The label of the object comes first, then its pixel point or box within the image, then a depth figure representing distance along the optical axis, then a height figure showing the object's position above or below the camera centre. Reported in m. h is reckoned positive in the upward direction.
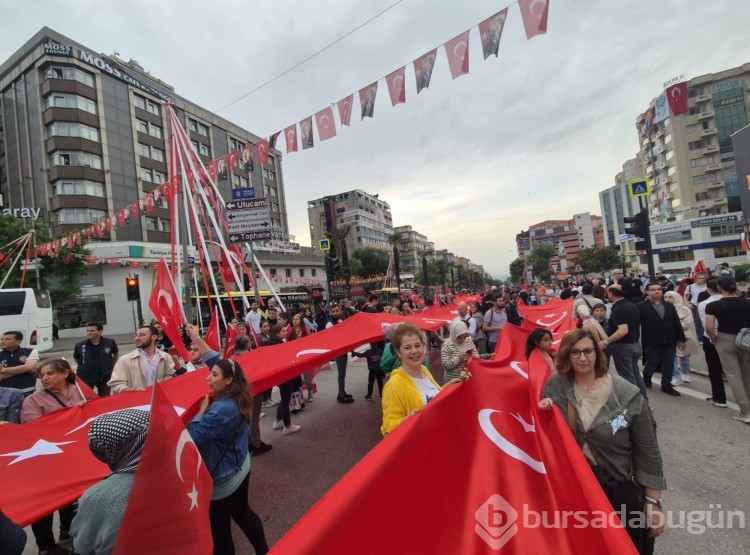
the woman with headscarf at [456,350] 4.91 -1.02
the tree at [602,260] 60.06 -0.42
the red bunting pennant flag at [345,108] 9.16 +4.33
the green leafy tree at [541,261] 105.12 +1.04
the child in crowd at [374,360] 6.92 -1.44
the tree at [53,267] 22.80 +3.24
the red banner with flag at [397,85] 8.30 +4.30
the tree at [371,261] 65.69 +3.72
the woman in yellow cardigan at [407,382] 2.62 -0.78
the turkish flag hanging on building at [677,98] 9.34 +3.76
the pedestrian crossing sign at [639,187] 11.34 +2.00
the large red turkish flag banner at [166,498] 1.63 -0.91
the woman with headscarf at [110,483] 1.82 -0.86
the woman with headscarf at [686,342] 6.47 -1.59
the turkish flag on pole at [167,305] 6.01 +0.00
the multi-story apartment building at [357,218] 90.25 +17.01
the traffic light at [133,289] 13.83 +0.72
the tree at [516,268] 113.91 -0.39
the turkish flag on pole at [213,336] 7.40 -0.70
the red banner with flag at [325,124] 9.65 +4.21
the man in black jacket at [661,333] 6.08 -1.31
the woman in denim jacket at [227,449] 2.53 -1.04
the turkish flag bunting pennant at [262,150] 11.33 +4.36
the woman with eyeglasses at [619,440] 2.13 -1.07
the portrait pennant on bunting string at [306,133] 10.10 +4.23
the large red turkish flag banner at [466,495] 1.61 -1.14
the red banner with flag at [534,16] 6.23 +4.16
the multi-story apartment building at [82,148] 34.69 +16.45
